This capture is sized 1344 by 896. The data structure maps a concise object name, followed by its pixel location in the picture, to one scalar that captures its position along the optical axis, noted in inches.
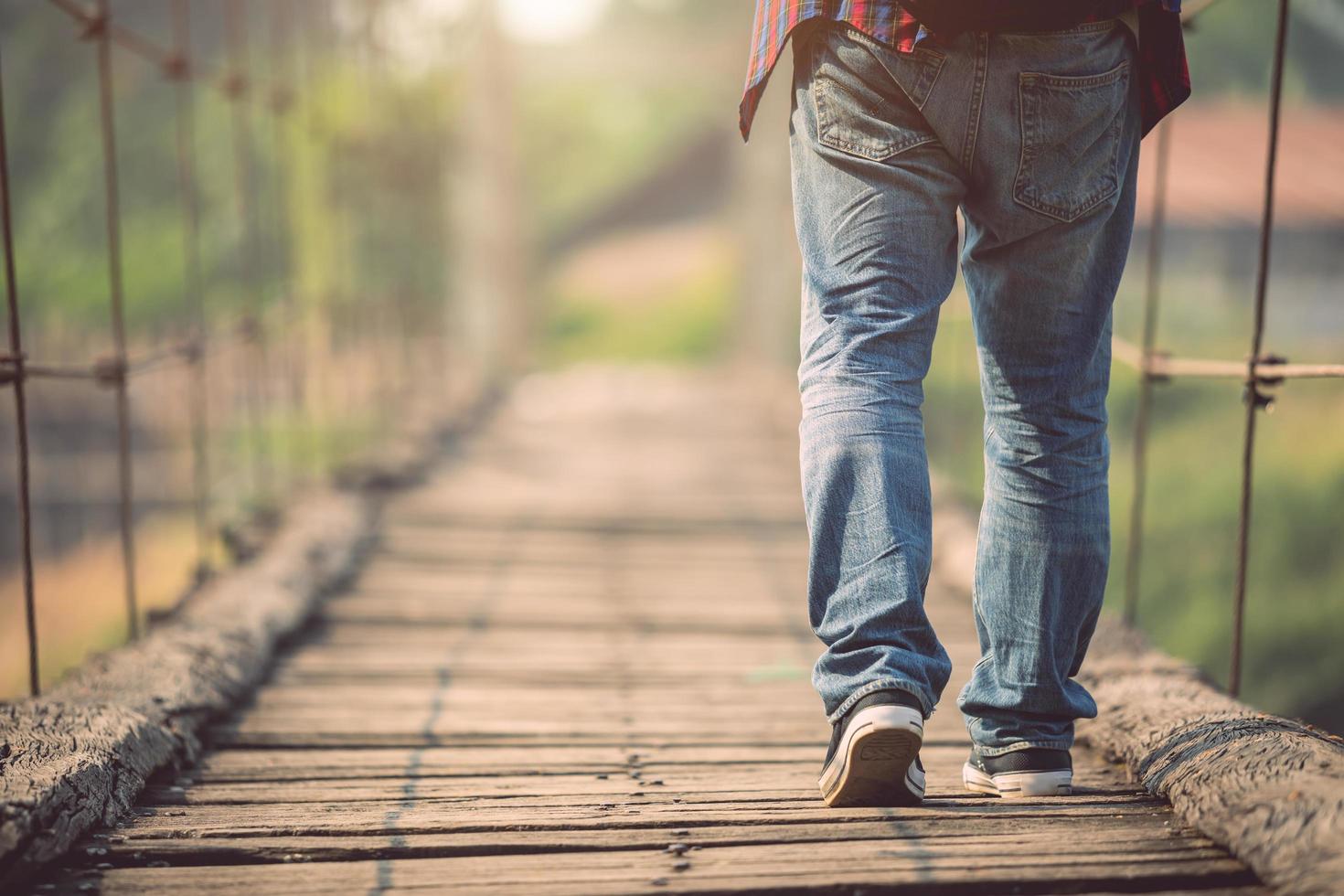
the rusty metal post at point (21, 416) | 370.9
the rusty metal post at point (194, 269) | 442.5
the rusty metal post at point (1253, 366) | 374.3
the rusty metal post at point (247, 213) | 546.2
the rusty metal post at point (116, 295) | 396.4
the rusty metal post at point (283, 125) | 663.9
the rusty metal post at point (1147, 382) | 399.8
